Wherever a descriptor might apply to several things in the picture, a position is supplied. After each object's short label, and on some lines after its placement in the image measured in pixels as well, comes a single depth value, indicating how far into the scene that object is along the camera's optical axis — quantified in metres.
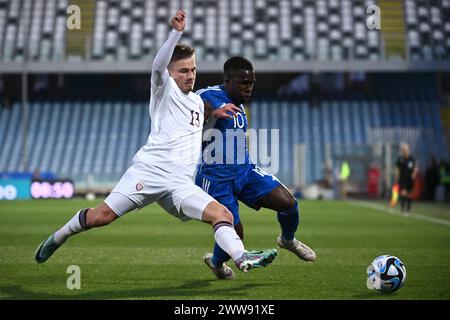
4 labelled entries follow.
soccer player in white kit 13.26
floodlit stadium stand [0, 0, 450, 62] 71.81
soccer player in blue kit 14.79
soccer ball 13.51
